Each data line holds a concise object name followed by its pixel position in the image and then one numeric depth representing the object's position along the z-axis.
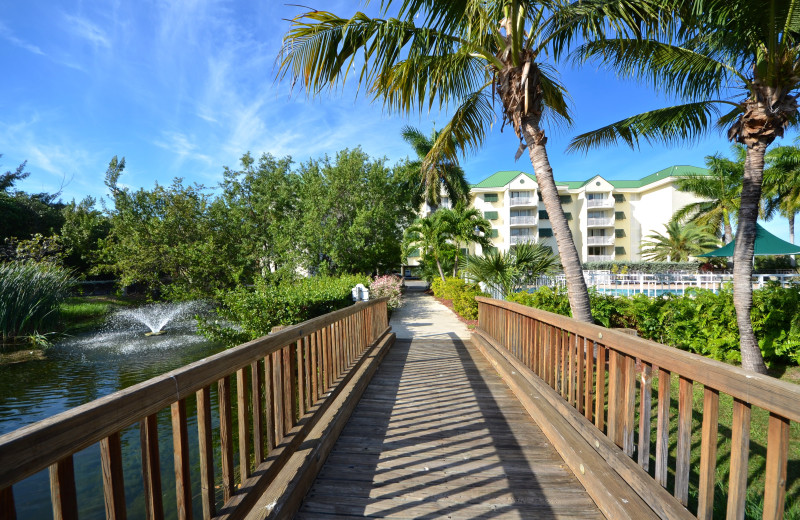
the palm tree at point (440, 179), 27.39
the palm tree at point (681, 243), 32.72
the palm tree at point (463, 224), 21.38
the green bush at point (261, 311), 7.48
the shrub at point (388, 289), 15.49
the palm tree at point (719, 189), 25.90
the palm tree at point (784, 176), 21.17
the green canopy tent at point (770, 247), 15.02
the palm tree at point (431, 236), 21.83
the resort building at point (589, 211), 41.62
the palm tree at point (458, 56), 4.90
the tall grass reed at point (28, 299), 11.36
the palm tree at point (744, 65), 5.34
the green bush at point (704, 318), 6.30
